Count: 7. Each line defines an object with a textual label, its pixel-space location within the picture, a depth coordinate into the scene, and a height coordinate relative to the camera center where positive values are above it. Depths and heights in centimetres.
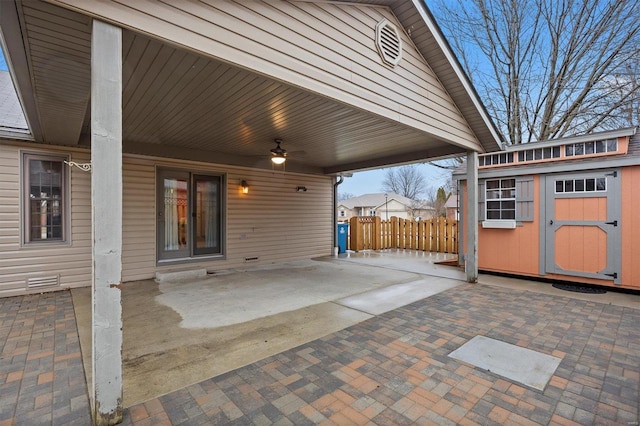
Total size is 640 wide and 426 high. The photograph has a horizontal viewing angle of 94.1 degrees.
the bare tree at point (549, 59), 930 +546
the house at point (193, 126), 196 +130
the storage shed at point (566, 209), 493 +5
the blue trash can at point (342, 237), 1033 -83
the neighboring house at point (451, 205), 2238 +55
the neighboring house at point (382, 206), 3651 +85
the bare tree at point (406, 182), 4195 +448
